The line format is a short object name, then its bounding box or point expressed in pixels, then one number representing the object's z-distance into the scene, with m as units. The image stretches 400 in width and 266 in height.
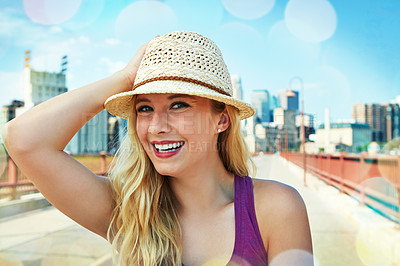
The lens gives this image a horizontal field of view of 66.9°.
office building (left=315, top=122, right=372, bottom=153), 66.16
